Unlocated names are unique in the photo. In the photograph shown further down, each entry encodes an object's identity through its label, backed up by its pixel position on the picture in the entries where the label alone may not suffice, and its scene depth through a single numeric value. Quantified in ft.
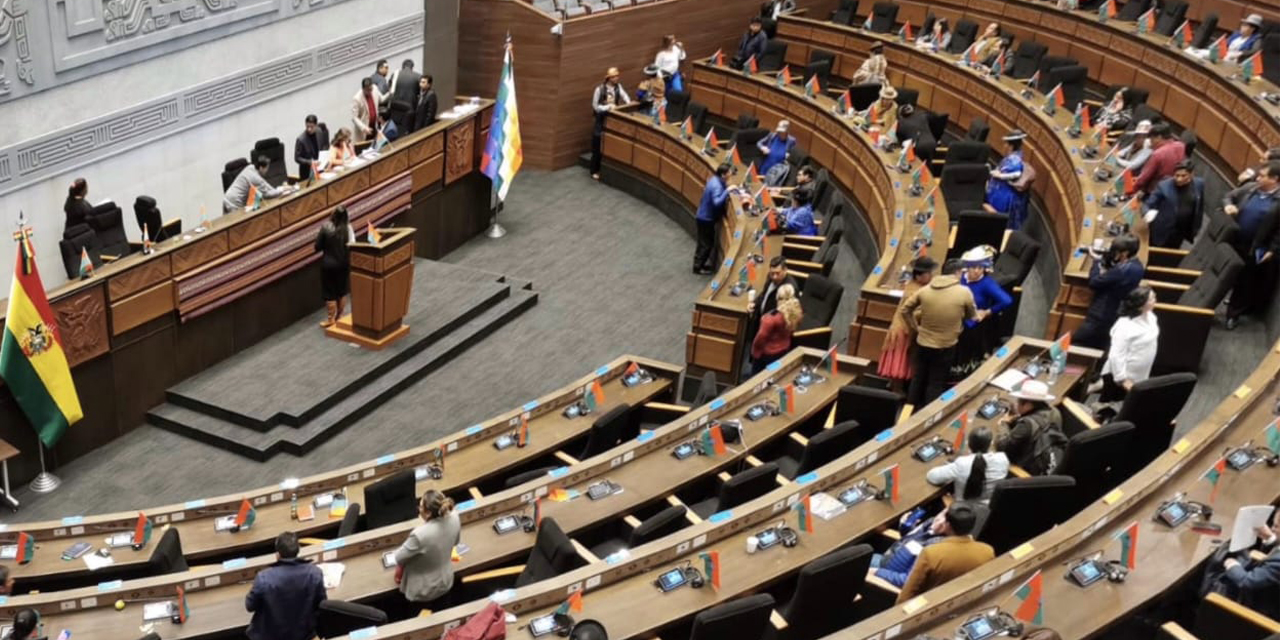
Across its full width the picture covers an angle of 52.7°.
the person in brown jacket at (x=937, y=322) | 24.14
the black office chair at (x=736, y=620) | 15.72
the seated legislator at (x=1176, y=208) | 28.09
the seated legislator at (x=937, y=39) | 45.01
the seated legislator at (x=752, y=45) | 47.70
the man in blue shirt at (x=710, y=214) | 35.73
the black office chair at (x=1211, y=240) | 26.13
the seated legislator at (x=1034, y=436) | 19.66
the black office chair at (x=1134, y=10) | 44.29
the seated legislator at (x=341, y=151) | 33.83
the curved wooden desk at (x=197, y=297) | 26.91
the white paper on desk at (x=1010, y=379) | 22.94
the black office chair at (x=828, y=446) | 21.65
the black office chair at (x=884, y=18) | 49.96
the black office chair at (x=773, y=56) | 47.65
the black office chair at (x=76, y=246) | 29.68
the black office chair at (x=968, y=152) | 35.29
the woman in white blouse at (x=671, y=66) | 46.06
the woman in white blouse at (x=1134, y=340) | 22.18
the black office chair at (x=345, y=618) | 17.15
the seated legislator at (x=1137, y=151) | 30.71
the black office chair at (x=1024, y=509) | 17.70
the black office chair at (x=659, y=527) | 19.30
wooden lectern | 30.37
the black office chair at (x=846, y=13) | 51.21
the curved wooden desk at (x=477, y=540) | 18.42
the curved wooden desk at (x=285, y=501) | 20.57
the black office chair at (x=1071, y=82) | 40.11
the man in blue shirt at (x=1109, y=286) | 24.52
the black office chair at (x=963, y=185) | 33.83
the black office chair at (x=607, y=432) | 23.26
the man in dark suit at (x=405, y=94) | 38.06
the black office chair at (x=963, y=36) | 46.39
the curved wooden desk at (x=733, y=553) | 17.22
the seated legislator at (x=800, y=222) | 33.76
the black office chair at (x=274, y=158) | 35.81
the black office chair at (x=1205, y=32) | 40.34
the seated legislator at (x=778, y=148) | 37.58
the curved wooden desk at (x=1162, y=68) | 33.04
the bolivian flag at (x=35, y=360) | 24.62
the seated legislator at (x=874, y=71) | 42.41
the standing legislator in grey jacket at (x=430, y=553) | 18.30
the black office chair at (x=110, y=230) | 30.89
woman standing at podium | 31.07
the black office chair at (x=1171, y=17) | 42.96
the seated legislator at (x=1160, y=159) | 29.30
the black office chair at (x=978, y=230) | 29.91
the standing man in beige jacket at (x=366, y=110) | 37.86
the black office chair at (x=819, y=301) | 28.27
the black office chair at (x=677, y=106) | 45.03
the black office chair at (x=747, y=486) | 20.21
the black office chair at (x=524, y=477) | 22.30
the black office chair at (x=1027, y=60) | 43.14
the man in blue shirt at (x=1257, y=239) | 25.71
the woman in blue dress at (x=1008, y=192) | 31.94
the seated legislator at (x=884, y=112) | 39.04
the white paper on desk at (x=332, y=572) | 19.03
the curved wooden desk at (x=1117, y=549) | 15.94
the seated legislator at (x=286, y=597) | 17.53
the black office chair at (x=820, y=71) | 46.85
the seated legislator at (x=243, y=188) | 31.32
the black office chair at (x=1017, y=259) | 27.68
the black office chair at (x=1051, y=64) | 41.50
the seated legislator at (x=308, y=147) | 35.65
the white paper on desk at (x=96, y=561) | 20.26
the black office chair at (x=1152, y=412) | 20.21
